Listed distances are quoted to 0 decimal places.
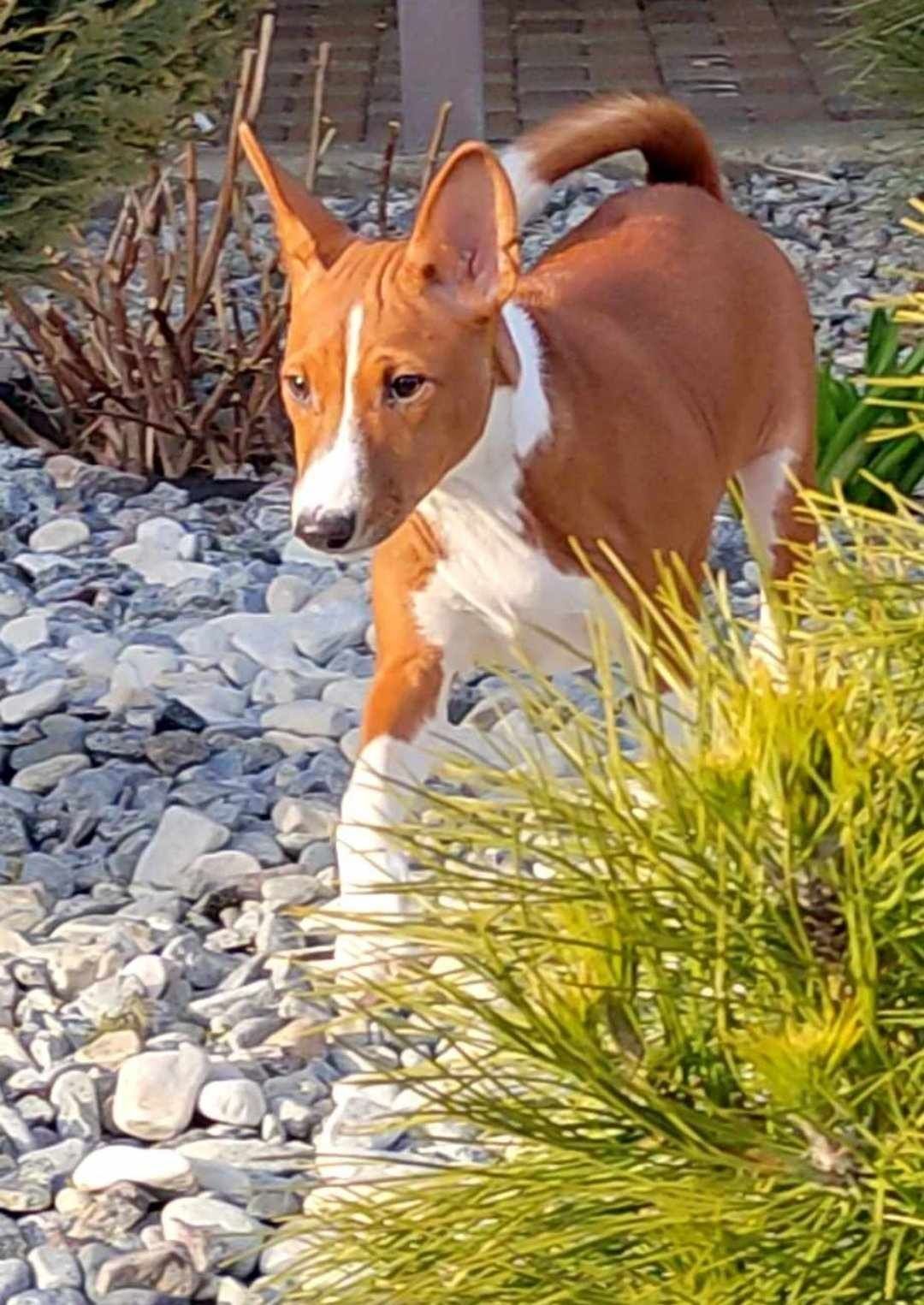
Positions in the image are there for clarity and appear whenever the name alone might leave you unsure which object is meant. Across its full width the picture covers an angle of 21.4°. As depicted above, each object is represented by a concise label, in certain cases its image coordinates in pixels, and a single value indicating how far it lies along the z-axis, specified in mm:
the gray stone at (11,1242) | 2029
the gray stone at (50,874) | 2719
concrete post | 6309
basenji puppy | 2252
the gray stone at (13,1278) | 1978
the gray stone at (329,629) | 3494
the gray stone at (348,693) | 3252
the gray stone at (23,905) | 2621
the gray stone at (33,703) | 3201
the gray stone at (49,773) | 2979
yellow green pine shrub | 989
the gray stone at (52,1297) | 1947
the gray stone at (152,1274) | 1969
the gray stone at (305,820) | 2834
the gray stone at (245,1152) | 2141
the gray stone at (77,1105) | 2219
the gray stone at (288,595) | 3709
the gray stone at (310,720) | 3156
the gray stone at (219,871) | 2701
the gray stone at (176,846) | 2727
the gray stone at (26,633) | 3518
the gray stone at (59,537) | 4031
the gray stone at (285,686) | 3295
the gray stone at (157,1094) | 2223
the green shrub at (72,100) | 2537
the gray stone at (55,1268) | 1987
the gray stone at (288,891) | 2645
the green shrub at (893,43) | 4477
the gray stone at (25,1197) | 2104
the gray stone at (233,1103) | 2232
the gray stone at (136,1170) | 2107
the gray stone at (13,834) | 2809
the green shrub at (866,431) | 3693
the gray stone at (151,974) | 2459
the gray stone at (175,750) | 3037
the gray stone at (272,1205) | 2072
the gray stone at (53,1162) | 2143
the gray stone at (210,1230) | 1994
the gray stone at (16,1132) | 2197
